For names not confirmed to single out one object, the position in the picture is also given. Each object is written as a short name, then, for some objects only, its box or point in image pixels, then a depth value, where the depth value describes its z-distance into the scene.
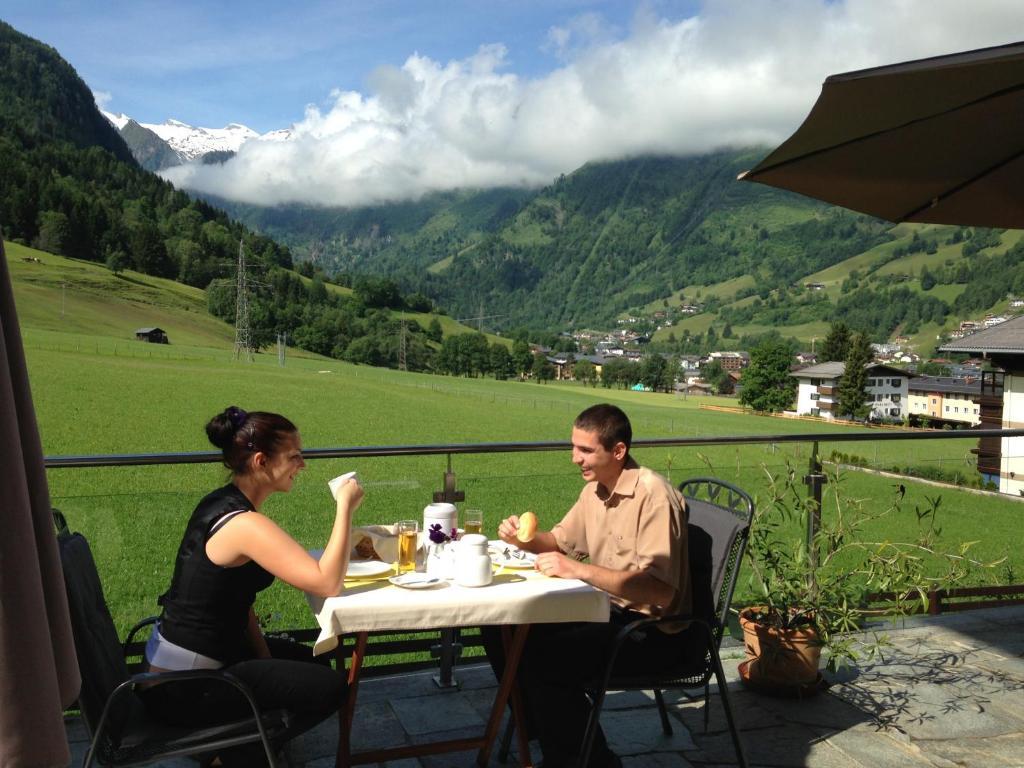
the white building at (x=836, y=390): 100.38
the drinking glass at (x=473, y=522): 3.31
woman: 2.53
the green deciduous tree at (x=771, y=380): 103.56
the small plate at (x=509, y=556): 3.12
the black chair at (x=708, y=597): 2.90
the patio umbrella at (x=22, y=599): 1.24
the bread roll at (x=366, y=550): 3.19
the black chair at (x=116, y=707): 2.35
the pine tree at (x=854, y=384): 100.00
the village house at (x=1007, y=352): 43.69
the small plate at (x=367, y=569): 2.91
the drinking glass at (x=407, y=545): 3.12
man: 2.95
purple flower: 3.21
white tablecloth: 2.58
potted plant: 3.92
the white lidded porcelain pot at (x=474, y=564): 2.81
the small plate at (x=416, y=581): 2.78
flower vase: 2.94
